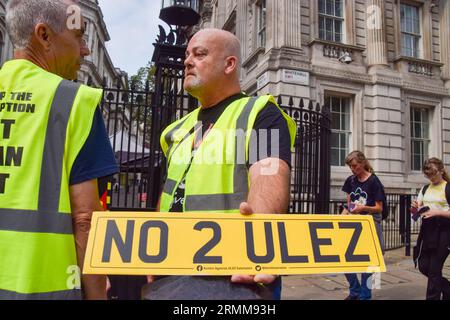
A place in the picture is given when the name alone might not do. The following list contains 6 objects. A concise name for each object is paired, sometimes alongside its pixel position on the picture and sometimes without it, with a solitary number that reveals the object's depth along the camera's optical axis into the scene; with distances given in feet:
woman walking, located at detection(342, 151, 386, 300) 16.11
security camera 42.63
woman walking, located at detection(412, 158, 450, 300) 14.99
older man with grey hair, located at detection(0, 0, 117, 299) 3.95
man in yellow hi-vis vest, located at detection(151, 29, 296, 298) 4.80
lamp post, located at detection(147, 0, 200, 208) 13.76
